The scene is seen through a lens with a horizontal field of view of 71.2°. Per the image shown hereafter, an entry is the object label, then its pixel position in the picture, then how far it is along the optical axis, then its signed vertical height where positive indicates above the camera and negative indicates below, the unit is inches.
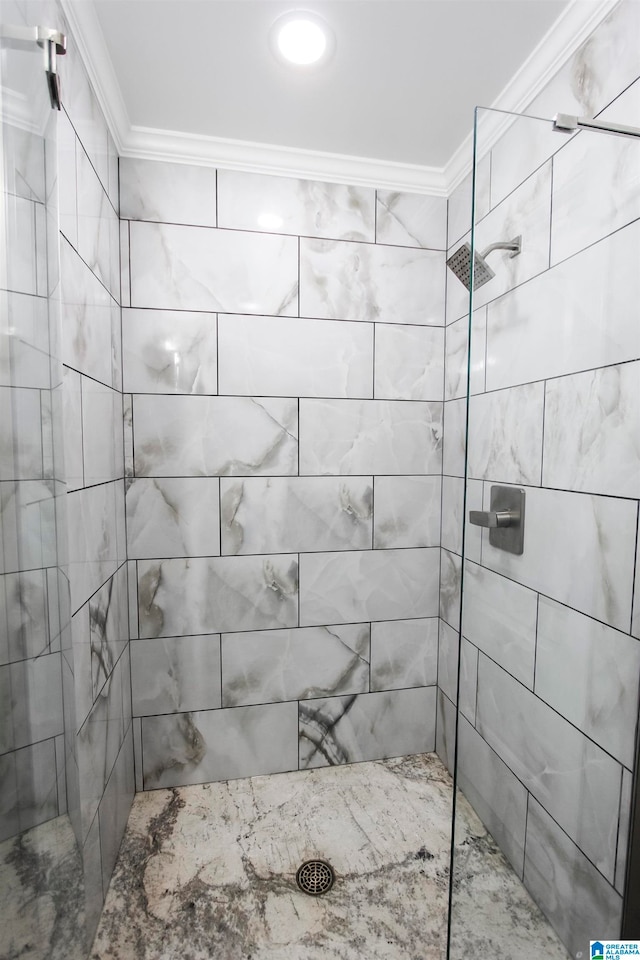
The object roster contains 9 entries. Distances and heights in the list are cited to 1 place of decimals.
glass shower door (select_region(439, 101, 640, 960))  31.1 -6.7
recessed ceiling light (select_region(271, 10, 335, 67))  42.6 +39.9
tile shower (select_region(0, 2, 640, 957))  32.1 -4.5
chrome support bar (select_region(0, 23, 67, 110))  26.8 +25.1
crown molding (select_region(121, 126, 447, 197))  57.2 +38.1
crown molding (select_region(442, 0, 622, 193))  32.8 +38.6
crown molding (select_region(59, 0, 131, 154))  39.9 +37.8
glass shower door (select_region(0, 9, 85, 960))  27.5 -6.9
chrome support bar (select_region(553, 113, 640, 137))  29.6 +21.6
